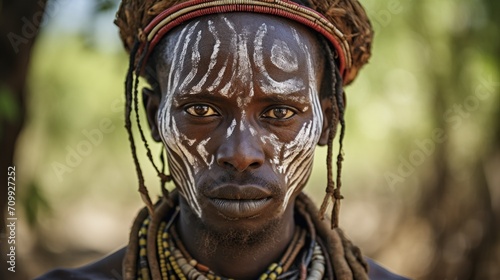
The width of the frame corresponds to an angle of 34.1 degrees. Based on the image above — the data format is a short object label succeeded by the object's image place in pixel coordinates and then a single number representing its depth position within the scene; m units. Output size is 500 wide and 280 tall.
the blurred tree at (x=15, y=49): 5.03
